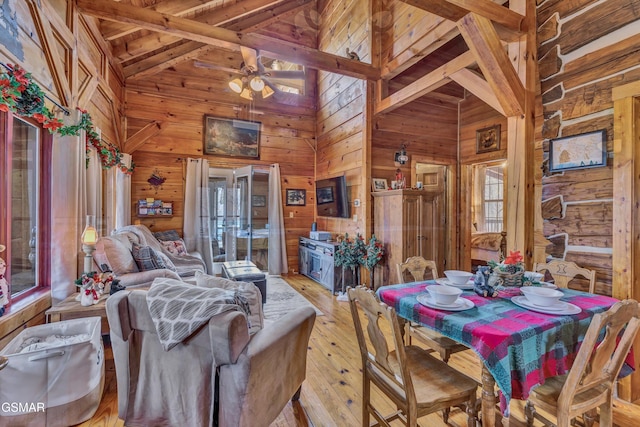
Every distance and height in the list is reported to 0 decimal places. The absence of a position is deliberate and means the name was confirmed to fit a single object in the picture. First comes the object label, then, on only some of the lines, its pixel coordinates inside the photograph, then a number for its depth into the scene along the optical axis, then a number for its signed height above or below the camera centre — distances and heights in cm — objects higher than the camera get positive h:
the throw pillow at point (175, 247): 481 -60
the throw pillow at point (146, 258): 329 -54
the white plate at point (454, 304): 159 -52
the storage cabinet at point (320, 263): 479 -96
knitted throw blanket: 149 -51
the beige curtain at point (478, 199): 696 +32
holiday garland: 183 +75
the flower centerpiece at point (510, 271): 194 -39
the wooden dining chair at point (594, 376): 127 -80
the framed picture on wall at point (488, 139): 448 +116
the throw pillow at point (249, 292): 174 -50
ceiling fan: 382 +193
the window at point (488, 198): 674 +35
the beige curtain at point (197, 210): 548 +2
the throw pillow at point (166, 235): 509 -43
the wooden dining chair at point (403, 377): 137 -89
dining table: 129 -59
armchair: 146 -87
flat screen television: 510 +27
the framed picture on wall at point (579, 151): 226 +51
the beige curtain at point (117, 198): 401 +19
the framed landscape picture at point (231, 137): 577 +151
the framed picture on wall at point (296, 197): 636 +32
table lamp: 271 -31
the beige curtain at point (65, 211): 263 -1
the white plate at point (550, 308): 153 -52
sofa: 299 -54
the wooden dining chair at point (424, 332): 192 -87
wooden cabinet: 417 -22
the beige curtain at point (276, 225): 605 -28
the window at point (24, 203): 216 +6
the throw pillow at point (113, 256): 299 -48
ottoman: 366 -81
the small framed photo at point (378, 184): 469 +45
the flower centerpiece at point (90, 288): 247 -67
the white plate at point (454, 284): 201 -51
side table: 233 -82
